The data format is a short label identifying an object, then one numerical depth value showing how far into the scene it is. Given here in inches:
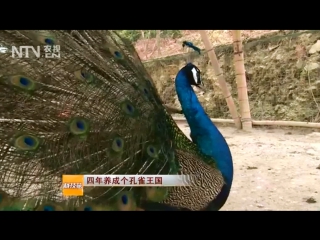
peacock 100.7
